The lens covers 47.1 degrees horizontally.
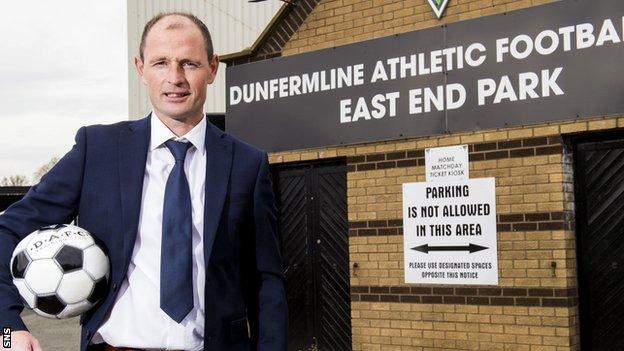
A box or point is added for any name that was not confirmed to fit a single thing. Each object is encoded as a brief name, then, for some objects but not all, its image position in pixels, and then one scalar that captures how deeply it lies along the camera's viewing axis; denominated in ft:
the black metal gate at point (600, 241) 23.20
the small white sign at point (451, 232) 24.89
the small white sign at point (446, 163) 25.55
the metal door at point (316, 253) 29.81
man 7.66
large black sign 23.15
